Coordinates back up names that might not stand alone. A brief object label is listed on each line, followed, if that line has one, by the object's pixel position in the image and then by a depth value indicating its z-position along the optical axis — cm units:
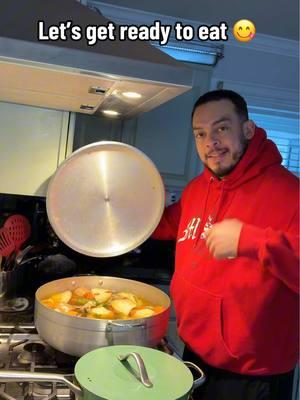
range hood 86
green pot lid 73
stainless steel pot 96
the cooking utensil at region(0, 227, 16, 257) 143
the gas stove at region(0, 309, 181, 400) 88
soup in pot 110
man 108
